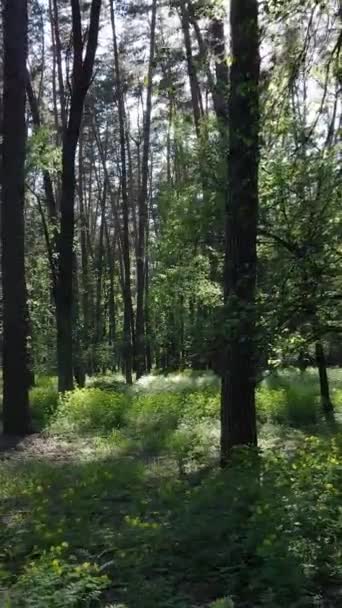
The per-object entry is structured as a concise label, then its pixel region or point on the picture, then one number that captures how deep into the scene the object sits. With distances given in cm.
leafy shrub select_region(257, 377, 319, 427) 1135
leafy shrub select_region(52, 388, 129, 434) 1170
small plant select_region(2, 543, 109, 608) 358
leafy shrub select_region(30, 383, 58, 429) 1254
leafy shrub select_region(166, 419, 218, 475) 852
